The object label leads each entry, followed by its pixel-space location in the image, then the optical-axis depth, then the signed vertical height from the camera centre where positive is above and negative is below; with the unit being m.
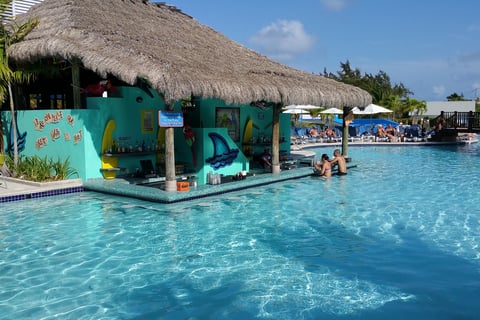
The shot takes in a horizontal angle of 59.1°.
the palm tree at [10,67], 10.50 +1.42
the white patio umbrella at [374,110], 26.80 +0.85
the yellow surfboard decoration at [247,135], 14.47 -0.43
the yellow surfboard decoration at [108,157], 10.73 -0.87
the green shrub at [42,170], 10.32 -1.17
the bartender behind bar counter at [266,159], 13.51 -1.16
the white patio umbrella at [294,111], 25.66 +0.76
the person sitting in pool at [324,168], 12.73 -1.35
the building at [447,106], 62.73 +2.63
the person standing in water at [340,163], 13.17 -1.24
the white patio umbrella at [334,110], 29.19 +0.88
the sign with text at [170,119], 8.99 +0.09
